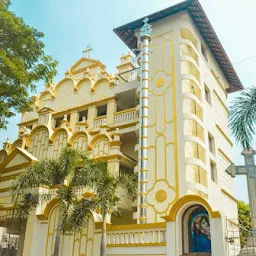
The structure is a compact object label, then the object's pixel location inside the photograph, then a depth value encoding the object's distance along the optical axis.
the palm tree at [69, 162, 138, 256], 12.78
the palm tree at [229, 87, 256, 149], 10.77
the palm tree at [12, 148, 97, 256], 13.25
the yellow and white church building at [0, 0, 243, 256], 12.16
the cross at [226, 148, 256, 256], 9.65
